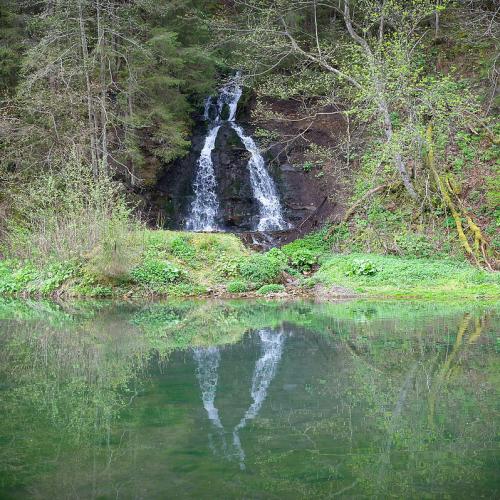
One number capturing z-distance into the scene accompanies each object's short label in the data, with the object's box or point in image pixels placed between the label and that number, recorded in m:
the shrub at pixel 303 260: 18.11
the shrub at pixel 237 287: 16.14
